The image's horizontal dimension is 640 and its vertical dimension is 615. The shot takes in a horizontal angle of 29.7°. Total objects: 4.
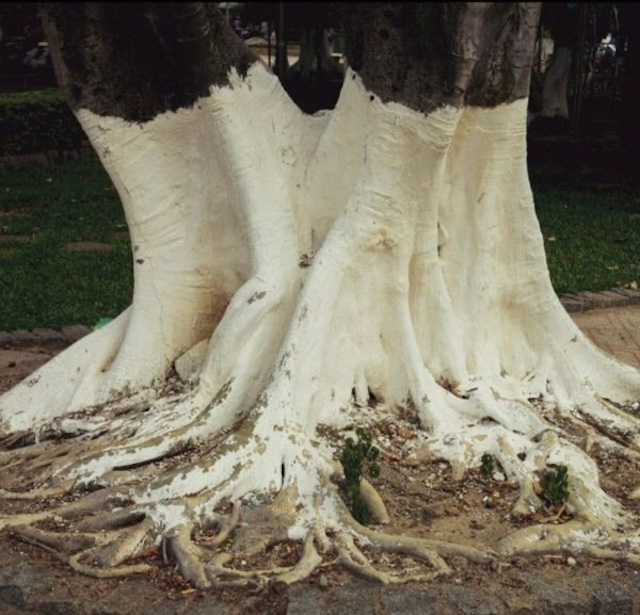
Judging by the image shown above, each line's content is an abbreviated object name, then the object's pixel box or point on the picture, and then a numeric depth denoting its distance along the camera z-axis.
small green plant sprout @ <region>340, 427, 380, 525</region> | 4.34
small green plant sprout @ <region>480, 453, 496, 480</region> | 4.68
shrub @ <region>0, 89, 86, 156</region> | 15.73
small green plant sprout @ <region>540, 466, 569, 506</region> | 4.45
